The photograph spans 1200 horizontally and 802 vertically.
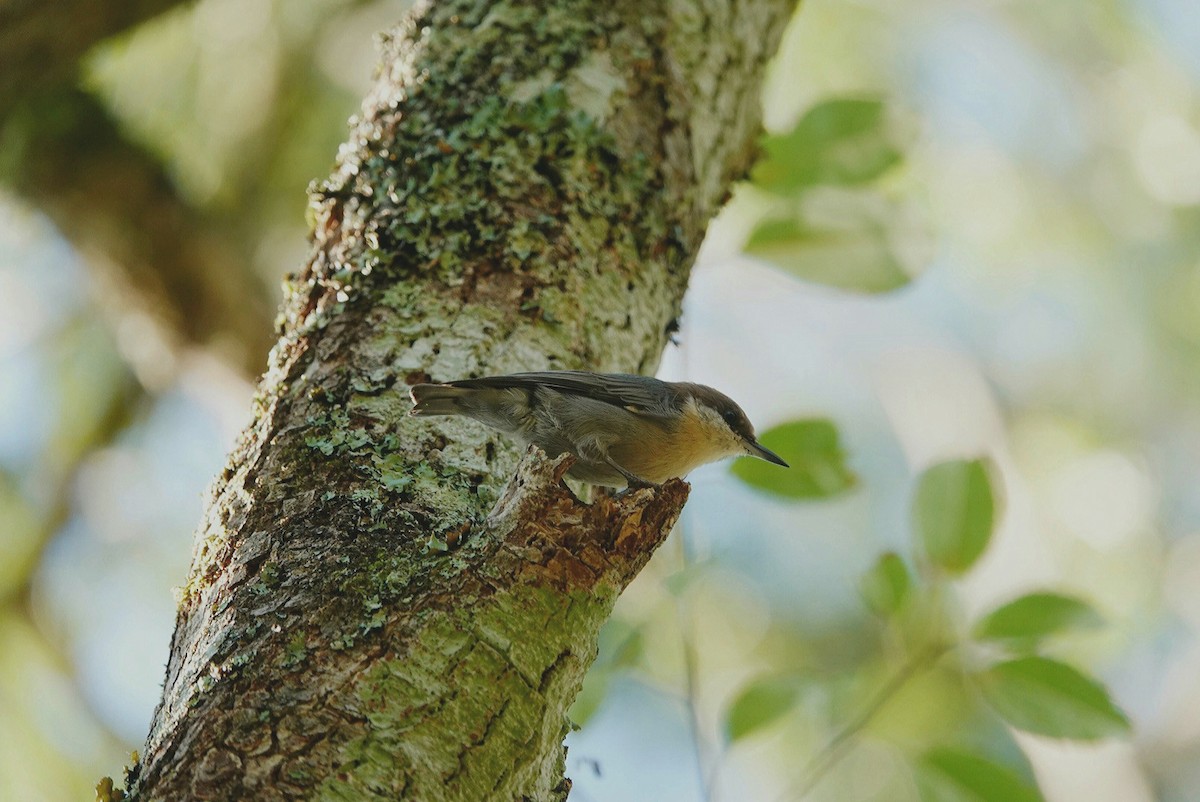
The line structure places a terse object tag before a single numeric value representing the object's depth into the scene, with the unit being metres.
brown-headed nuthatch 4.74
